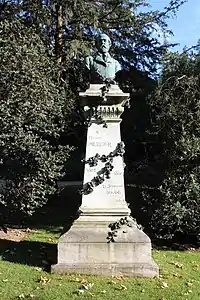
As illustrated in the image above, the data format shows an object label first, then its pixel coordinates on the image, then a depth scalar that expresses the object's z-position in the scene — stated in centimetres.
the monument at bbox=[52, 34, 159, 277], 760
